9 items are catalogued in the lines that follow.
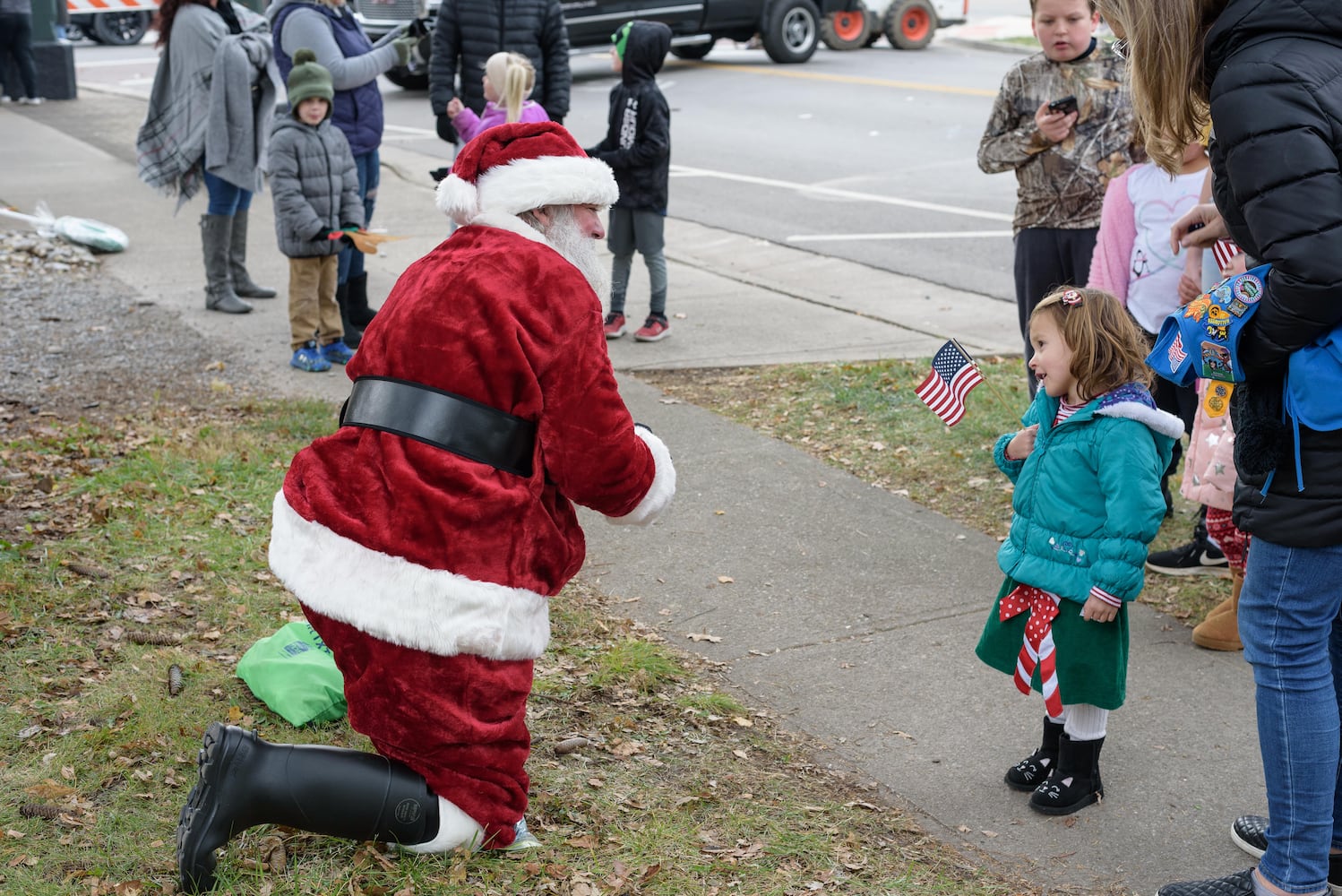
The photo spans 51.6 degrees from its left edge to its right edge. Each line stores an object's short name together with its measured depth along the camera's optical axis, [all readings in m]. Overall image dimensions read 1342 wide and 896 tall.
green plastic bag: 3.94
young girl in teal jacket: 3.50
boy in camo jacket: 5.39
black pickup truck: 18.47
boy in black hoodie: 7.80
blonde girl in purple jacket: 7.77
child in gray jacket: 7.18
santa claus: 3.01
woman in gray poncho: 8.38
